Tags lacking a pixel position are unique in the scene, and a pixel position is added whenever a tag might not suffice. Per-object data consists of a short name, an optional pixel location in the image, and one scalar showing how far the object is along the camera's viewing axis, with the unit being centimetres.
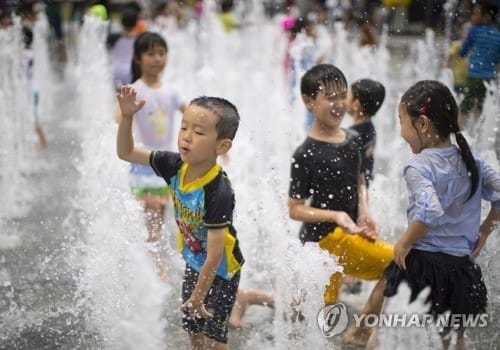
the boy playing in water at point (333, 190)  601
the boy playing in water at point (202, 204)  506
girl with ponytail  518
